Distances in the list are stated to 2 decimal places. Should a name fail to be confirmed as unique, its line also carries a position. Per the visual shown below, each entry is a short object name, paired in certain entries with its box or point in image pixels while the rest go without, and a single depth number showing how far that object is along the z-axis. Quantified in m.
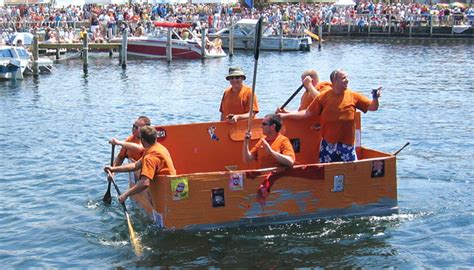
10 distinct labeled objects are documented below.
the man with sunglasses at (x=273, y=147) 10.39
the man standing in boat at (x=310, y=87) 11.69
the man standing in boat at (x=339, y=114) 10.81
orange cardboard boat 10.16
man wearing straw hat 12.30
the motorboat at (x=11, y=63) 31.61
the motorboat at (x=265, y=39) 48.38
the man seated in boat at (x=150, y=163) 10.00
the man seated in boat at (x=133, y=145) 11.10
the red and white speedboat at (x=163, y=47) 42.44
